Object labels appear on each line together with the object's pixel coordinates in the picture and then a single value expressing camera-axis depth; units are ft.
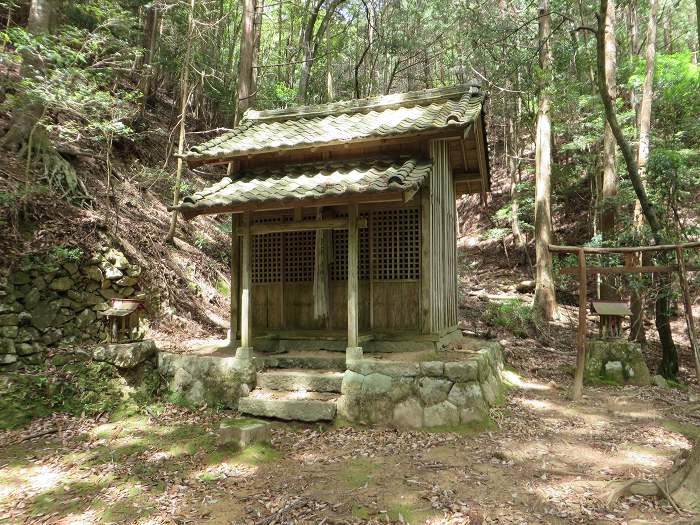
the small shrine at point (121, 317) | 24.38
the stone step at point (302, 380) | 22.43
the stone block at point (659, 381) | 28.91
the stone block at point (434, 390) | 20.65
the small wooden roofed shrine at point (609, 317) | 30.35
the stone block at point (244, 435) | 18.56
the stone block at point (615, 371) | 29.58
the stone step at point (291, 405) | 20.97
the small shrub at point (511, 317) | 44.98
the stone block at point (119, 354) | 23.98
